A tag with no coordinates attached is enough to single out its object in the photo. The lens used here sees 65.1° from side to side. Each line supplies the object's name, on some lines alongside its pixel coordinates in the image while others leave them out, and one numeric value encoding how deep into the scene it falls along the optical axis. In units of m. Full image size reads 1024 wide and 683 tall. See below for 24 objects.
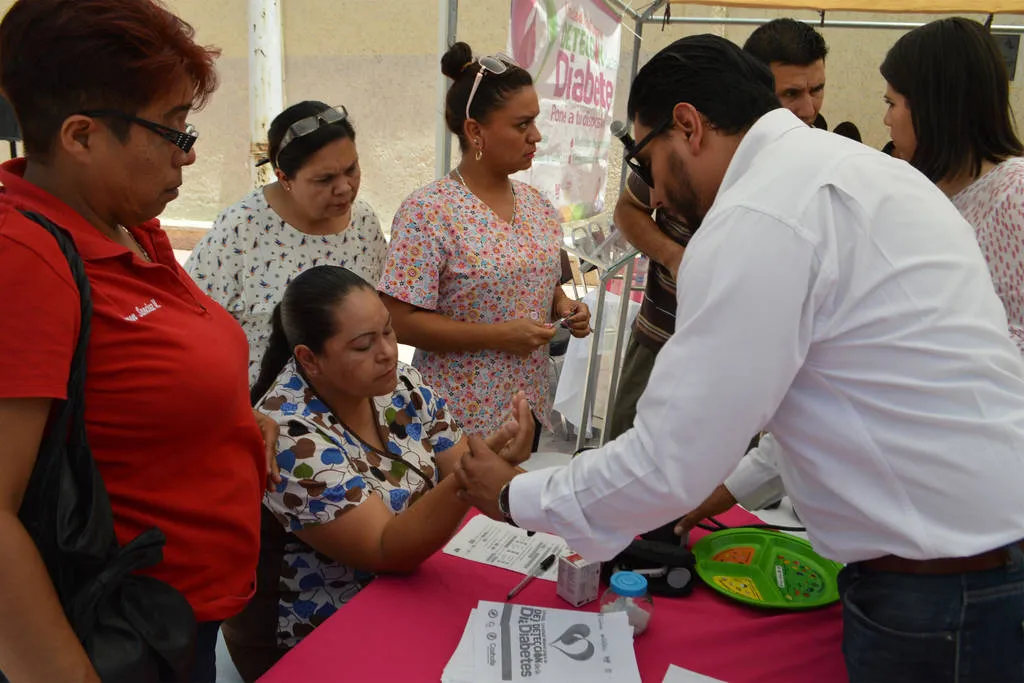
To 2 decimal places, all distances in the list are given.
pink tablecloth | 1.25
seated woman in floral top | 1.55
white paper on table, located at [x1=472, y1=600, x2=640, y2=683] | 1.23
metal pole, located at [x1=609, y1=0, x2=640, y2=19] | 3.56
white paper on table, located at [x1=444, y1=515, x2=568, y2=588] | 1.58
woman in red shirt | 0.96
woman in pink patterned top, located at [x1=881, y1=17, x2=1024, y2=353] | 1.82
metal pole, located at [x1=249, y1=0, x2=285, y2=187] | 6.64
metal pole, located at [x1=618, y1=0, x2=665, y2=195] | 3.72
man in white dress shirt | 1.04
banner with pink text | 2.62
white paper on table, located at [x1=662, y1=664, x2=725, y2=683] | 1.24
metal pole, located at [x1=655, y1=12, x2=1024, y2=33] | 3.99
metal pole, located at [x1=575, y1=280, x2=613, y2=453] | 3.49
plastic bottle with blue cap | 1.36
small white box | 1.43
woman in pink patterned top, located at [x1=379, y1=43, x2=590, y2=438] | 2.20
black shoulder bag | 1.00
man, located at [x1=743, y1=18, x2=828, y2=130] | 2.38
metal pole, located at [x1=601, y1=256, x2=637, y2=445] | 3.50
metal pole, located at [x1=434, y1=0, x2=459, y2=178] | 2.29
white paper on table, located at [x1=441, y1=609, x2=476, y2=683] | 1.21
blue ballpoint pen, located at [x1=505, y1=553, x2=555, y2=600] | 1.46
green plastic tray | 1.47
